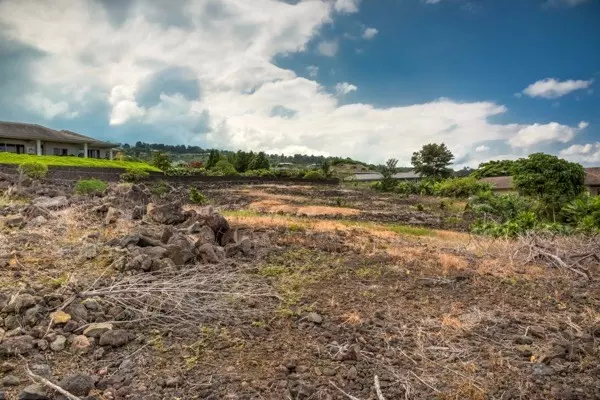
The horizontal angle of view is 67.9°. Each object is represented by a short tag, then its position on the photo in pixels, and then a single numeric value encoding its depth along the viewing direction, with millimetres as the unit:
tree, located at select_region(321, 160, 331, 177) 55031
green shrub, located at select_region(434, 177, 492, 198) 38156
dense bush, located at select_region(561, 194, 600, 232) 17047
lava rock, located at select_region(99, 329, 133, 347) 3930
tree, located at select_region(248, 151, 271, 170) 56094
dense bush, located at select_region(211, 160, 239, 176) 46597
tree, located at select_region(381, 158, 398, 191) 44656
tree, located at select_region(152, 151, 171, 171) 42938
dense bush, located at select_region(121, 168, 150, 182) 28731
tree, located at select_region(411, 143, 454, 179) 61156
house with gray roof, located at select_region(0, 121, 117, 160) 33969
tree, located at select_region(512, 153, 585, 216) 24156
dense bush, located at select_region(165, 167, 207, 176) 39656
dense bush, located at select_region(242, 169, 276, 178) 47188
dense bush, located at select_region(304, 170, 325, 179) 49969
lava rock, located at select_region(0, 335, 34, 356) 3635
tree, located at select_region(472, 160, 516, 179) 51781
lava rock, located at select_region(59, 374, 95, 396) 3150
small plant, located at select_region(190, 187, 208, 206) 19019
